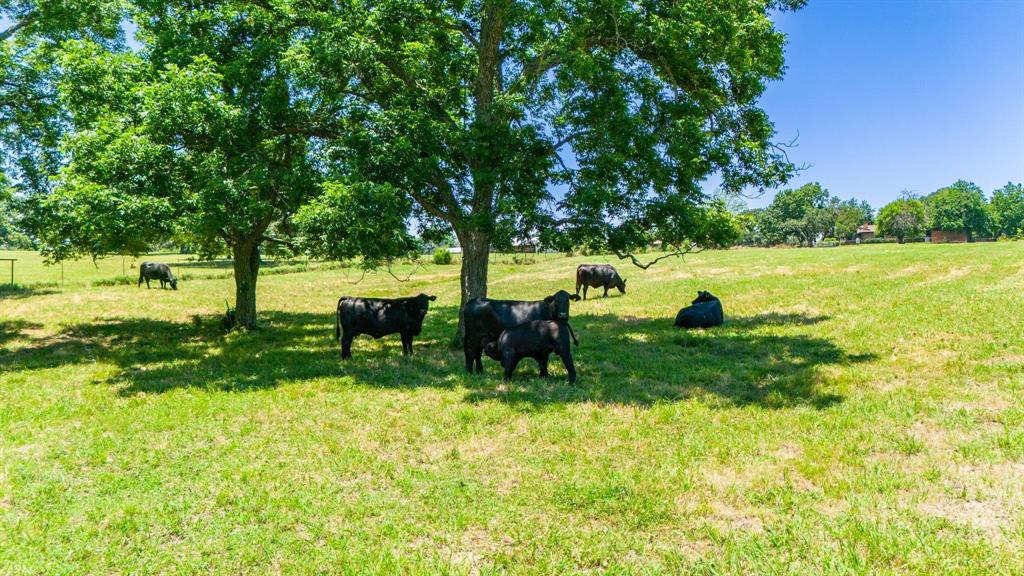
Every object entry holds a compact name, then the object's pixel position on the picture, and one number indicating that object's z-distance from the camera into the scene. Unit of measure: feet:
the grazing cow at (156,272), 96.63
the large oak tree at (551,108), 36.81
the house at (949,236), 335.26
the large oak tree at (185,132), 35.65
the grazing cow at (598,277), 79.71
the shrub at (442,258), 177.37
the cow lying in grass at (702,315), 49.34
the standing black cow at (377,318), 40.55
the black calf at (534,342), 30.48
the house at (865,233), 395.51
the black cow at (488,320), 34.94
